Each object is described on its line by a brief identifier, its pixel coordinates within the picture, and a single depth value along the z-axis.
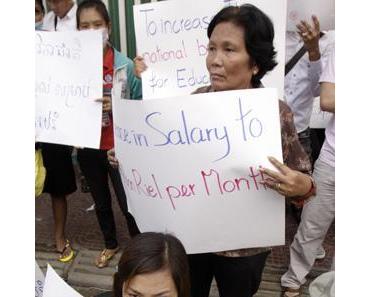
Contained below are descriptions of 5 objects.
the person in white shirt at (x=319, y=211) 2.11
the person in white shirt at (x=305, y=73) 2.29
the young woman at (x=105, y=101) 2.51
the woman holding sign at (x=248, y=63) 1.52
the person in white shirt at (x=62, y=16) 3.23
